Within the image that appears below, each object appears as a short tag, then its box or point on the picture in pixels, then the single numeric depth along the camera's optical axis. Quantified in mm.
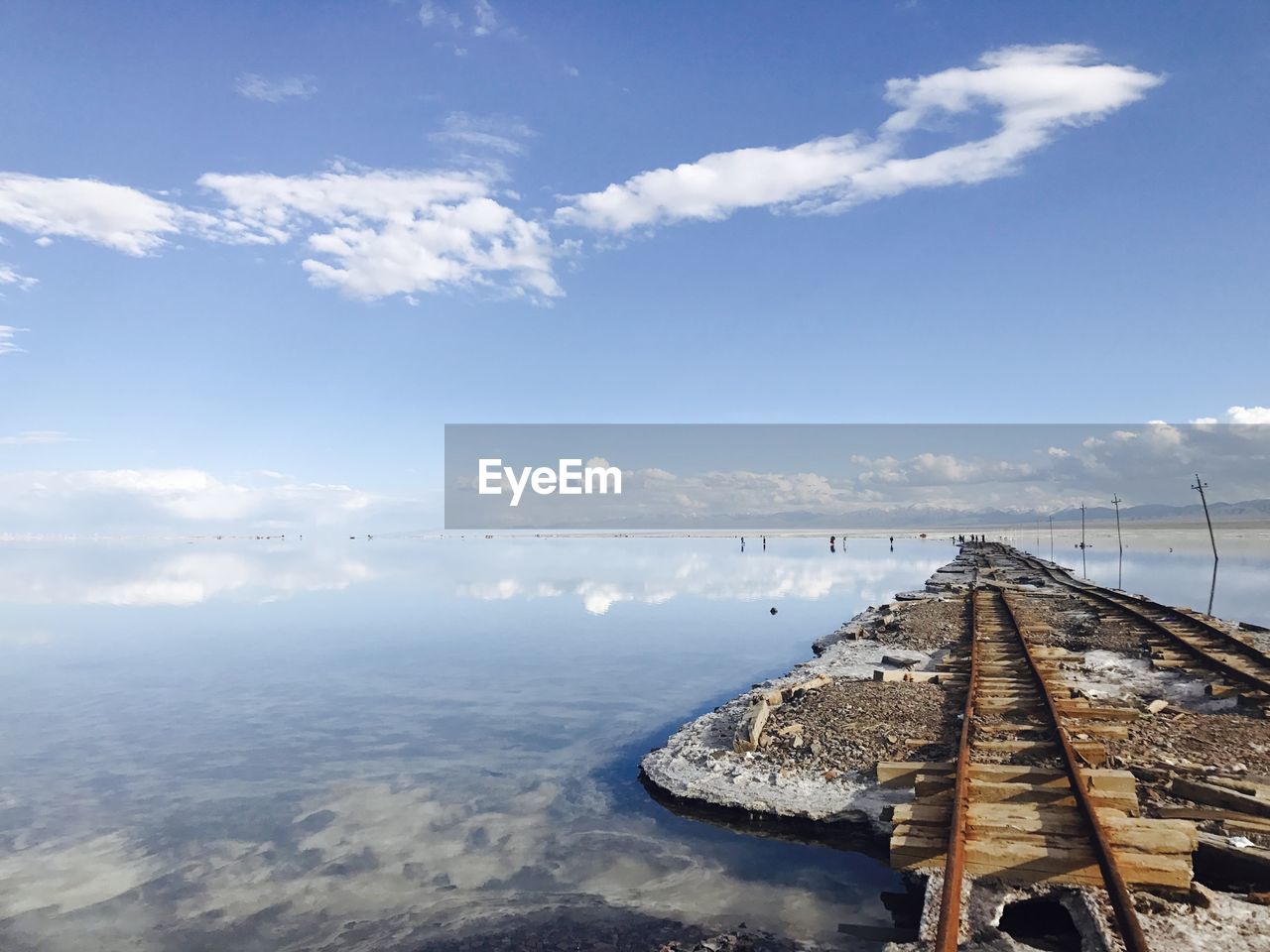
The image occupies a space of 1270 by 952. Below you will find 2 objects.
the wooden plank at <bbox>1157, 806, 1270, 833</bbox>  8383
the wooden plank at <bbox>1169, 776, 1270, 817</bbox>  8797
